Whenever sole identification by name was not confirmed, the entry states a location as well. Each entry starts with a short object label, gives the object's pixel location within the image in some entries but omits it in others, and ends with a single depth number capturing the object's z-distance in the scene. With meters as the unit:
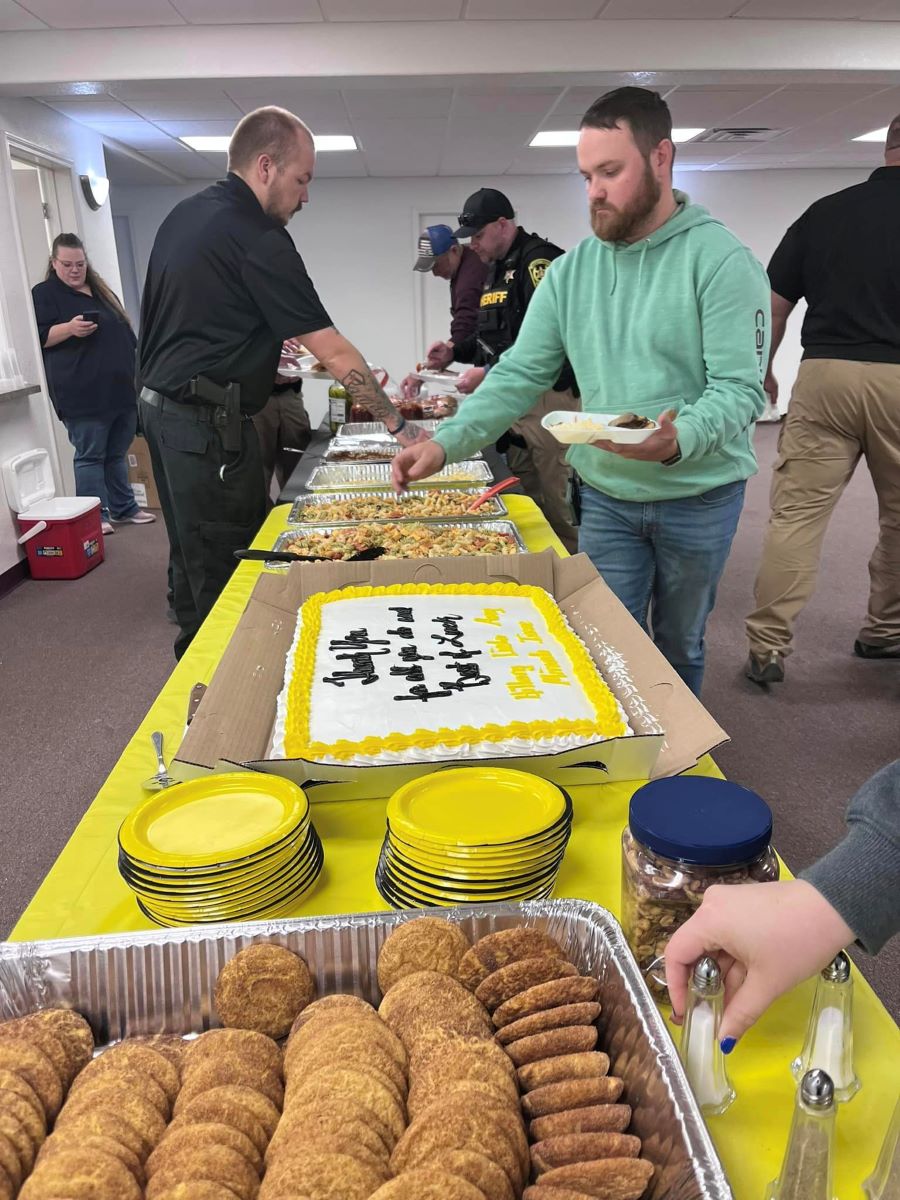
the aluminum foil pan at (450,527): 1.97
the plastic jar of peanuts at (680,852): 0.63
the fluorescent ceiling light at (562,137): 6.70
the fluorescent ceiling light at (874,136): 7.03
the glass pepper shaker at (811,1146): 0.48
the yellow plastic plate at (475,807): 0.77
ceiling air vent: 6.87
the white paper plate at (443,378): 4.06
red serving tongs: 2.23
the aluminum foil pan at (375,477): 2.57
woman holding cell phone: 4.74
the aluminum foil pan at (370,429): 3.37
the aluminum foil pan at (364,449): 2.95
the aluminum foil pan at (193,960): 0.69
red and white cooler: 4.36
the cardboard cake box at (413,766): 0.96
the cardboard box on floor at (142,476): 5.80
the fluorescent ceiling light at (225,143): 6.65
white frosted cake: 1.01
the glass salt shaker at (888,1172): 0.52
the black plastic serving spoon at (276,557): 1.70
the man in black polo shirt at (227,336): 2.24
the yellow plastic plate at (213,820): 0.76
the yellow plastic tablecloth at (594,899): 0.59
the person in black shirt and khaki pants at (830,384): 2.62
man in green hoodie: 1.55
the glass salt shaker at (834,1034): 0.58
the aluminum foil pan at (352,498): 2.14
